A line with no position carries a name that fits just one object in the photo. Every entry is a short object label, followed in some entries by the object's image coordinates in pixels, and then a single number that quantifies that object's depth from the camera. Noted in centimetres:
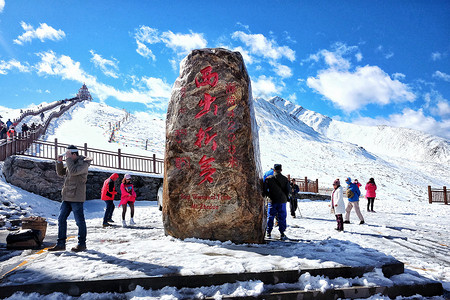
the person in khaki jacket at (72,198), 430
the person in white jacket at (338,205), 709
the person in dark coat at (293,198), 1076
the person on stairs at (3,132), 1792
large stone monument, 487
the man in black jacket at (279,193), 550
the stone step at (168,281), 290
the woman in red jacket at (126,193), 786
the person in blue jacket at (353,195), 838
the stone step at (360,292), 298
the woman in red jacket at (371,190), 1258
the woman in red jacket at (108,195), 749
